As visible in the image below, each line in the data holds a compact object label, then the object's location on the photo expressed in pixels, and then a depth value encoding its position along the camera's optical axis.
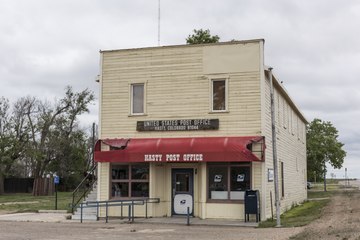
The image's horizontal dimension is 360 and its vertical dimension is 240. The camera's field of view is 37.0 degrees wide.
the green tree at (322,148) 56.38
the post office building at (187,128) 20.69
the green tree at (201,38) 28.05
